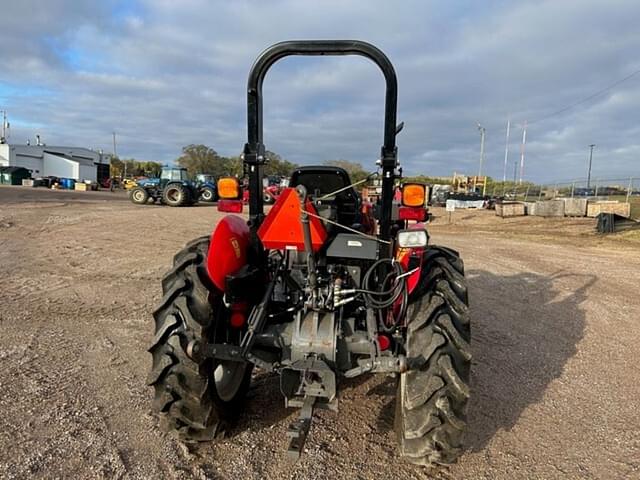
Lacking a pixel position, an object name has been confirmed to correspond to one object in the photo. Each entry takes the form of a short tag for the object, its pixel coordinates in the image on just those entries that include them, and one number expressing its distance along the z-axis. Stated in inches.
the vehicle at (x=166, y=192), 994.1
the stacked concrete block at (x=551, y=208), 905.5
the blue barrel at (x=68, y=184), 1825.8
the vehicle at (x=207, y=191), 1137.7
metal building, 2481.9
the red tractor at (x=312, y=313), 101.5
